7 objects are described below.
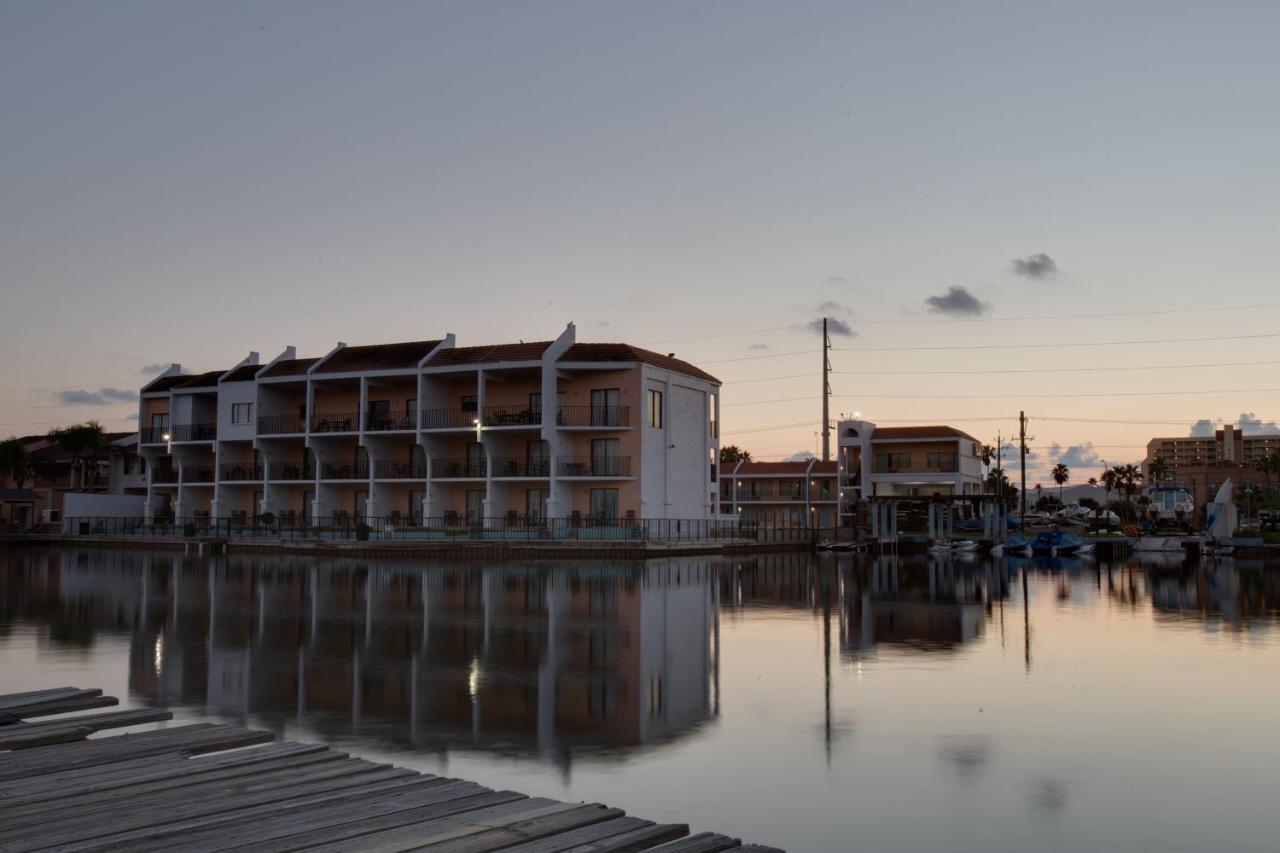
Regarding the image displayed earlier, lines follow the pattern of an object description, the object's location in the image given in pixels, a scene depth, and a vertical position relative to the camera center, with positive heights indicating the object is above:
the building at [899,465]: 83.88 +2.42
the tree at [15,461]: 81.06 +2.67
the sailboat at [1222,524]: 59.38 -1.64
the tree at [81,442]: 77.25 +3.88
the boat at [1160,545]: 59.59 -2.72
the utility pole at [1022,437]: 78.18 +4.30
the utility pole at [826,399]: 62.22 +5.64
